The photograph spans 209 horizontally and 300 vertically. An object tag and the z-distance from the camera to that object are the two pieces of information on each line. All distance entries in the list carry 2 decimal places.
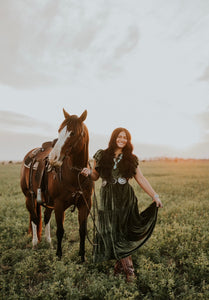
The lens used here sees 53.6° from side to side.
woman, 3.62
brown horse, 3.44
